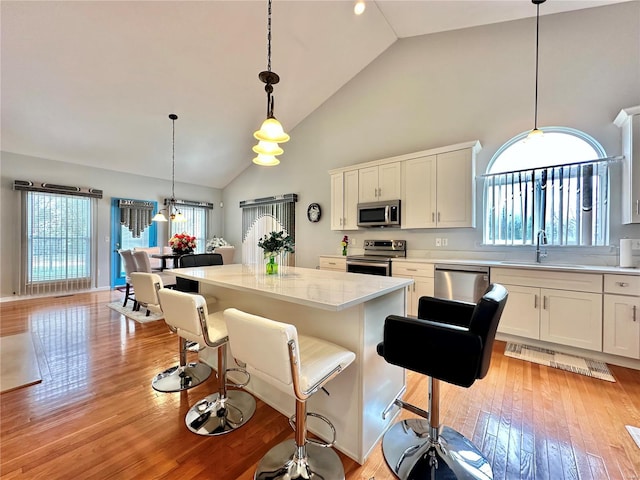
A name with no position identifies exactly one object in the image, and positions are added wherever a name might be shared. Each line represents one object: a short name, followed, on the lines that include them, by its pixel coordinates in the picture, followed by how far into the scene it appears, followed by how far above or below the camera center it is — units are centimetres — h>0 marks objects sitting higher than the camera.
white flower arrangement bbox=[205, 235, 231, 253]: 713 -12
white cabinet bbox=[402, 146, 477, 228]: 347 +70
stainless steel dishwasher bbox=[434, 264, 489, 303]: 307 -50
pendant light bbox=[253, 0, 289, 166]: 189 +81
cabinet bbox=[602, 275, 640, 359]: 234 -68
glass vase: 226 -24
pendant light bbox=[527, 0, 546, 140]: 290 +255
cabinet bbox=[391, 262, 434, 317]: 345 -51
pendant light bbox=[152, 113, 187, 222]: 486 +155
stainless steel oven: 388 -28
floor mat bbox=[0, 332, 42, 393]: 218 -119
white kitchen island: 144 -56
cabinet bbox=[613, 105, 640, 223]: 254 +77
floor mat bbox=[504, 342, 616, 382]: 236 -118
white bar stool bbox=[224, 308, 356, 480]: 108 -60
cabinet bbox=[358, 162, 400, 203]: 411 +93
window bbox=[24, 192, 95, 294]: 493 -9
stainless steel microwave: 406 +41
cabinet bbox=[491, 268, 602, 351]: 250 -67
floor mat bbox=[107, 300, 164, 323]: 380 -116
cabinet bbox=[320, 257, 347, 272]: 443 -42
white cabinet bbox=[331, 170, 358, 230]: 460 +70
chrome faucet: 318 -1
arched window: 294 +60
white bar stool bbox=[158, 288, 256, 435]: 154 -82
